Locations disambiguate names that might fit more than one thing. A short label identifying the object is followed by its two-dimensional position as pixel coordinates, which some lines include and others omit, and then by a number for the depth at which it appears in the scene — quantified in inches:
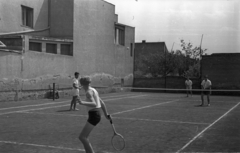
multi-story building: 866.8
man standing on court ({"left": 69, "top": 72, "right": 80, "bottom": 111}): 578.6
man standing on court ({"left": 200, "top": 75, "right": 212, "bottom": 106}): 739.4
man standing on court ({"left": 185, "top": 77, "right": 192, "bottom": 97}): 1072.2
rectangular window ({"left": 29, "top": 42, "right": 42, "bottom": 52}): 981.2
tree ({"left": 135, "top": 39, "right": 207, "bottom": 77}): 1702.8
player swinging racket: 234.1
